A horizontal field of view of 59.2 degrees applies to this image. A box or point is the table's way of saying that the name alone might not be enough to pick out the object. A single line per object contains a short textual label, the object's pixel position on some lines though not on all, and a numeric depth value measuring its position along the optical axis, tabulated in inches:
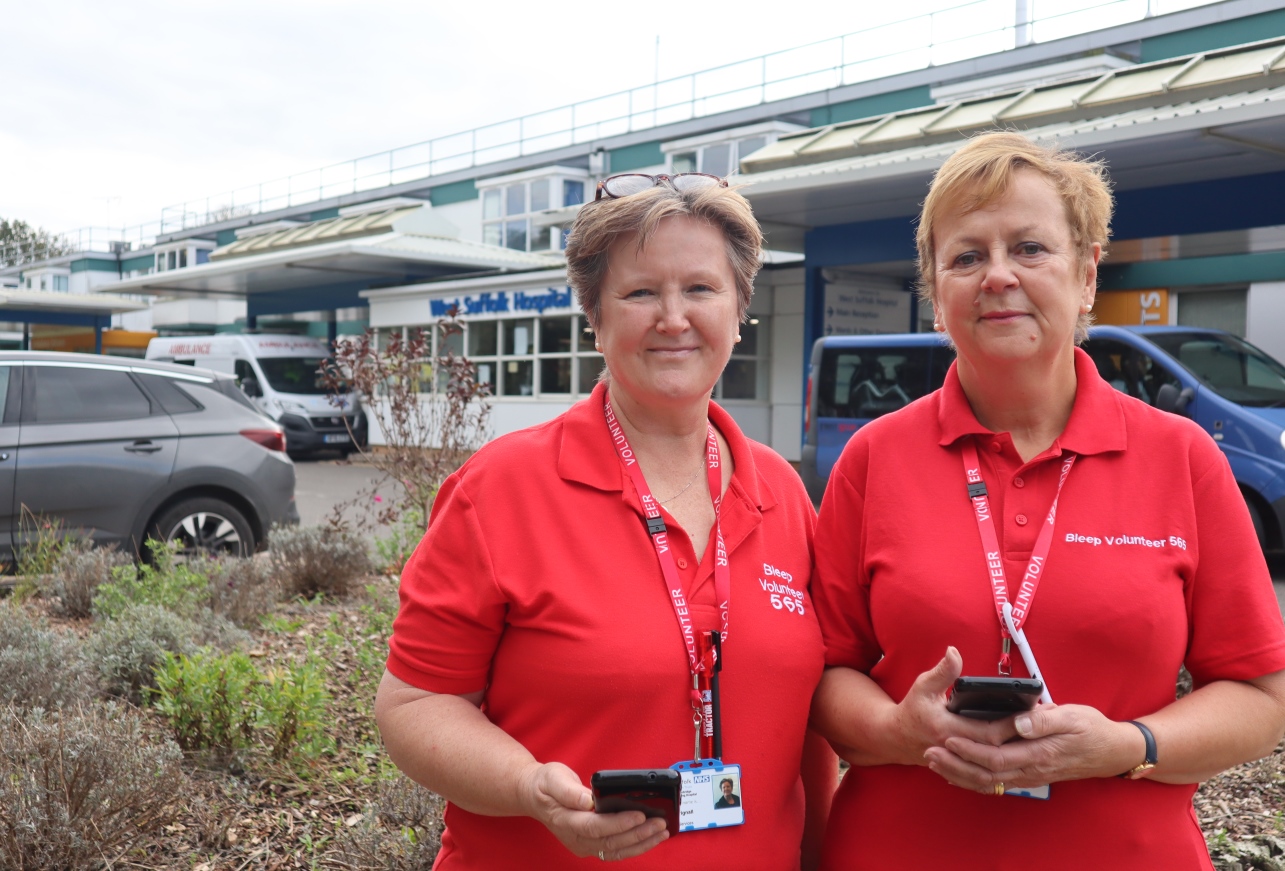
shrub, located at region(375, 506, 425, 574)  295.1
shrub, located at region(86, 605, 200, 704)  191.6
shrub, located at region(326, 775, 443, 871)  127.4
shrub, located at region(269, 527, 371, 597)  299.4
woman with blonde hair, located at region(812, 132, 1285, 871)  73.7
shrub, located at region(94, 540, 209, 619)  244.4
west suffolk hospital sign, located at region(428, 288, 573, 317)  884.0
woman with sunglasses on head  75.4
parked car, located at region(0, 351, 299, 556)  302.0
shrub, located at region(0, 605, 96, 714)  170.6
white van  928.3
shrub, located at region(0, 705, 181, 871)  123.2
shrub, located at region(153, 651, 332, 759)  161.8
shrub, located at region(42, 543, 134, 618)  265.4
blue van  383.6
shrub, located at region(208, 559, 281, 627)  253.1
